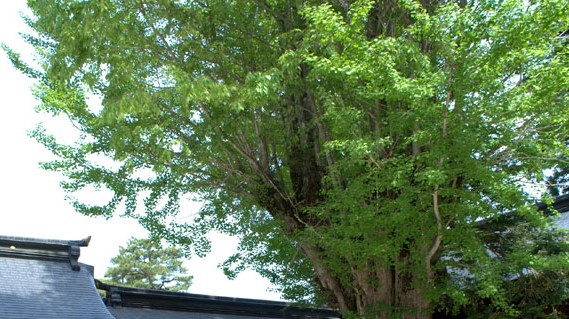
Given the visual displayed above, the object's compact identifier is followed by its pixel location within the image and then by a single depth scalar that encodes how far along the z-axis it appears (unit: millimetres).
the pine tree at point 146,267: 34656
